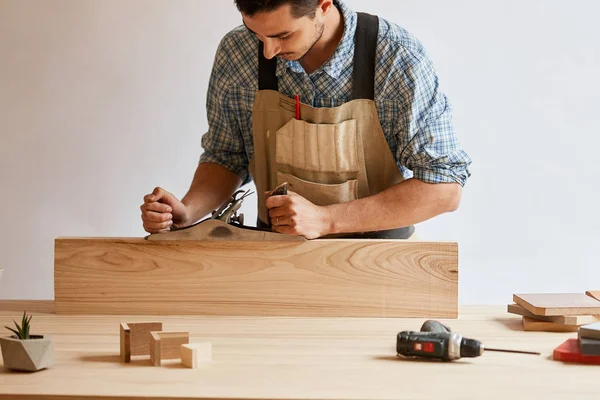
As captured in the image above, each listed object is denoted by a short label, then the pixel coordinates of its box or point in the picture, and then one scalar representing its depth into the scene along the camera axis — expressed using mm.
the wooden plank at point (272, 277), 2816
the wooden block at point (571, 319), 2666
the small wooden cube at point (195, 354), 2390
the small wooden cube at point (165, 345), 2419
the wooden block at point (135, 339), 2440
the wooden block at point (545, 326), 2684
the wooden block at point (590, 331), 2431
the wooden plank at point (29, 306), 2898
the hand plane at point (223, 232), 2831
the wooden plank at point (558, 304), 2668
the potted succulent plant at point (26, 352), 2349
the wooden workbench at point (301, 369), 2258
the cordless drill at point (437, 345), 2420
